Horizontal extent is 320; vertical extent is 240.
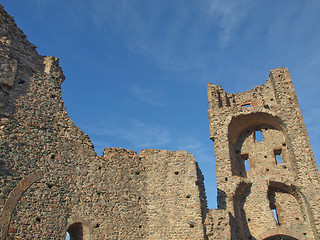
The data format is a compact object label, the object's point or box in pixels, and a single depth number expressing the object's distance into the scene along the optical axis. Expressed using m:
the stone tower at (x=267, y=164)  16.11
